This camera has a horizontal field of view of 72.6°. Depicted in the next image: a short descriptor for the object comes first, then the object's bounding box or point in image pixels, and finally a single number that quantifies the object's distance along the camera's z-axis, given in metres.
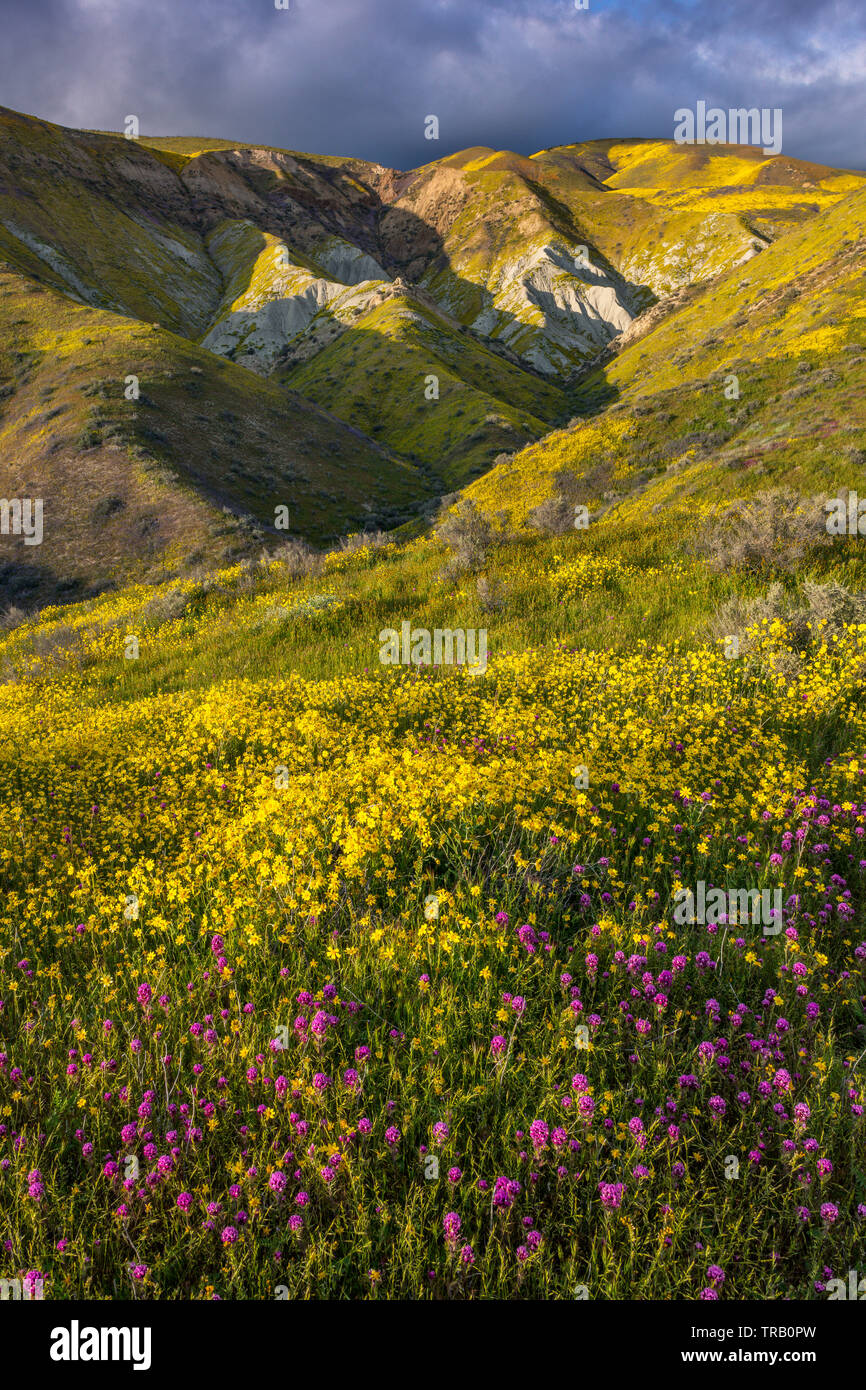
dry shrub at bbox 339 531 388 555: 17.68
